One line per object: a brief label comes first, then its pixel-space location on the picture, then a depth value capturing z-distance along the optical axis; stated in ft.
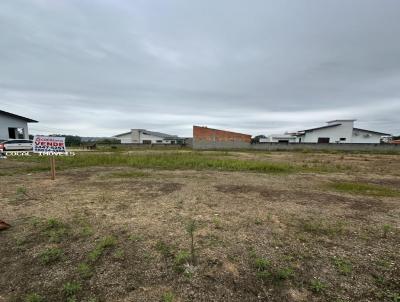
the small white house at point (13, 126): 73.84
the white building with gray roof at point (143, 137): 180.24
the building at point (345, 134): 117.70
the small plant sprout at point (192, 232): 8.95
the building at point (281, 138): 161.89
